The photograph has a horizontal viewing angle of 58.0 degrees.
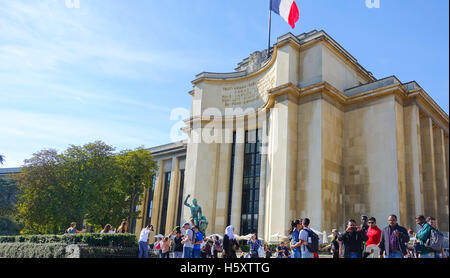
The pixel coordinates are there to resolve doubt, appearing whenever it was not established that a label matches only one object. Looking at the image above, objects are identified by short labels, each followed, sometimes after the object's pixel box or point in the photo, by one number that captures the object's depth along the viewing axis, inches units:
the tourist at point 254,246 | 500.4
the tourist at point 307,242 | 411.2
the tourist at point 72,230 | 810.7
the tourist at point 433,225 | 385.1
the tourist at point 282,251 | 565.0
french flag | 1171.3
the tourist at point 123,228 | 757.9
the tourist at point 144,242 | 605.9
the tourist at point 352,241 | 390.6
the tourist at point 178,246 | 541.6
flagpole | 1339.4
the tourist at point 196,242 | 527.8
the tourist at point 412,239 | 597.0
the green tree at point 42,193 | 1250.6
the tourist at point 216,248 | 624.4
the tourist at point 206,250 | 646.5
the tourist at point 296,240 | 421.5
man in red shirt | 403.9
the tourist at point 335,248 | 465.4
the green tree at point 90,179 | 1291.8
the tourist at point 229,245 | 470.3
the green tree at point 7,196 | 1529.7
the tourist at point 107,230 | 771.8
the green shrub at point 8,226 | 1557.2
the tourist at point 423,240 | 386.9
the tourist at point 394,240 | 374.9
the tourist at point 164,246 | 591.5
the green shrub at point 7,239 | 907.6
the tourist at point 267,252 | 603.2
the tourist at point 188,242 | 517.3
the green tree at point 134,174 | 1606.8
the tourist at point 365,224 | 467.6
